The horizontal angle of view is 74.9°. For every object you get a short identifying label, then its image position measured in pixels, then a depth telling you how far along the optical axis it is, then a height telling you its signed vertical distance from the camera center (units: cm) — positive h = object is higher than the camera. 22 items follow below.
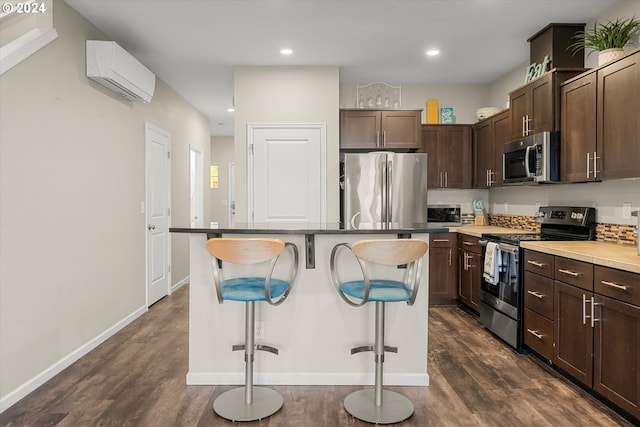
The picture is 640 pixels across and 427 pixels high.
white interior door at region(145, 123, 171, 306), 466 -1
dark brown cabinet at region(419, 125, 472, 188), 507 +67
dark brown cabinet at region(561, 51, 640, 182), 259 +59
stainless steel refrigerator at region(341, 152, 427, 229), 448 +24
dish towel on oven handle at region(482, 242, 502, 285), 353 -46
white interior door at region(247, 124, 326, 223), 460 +41
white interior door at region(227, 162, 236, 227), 909 +40
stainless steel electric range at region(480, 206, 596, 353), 329 -46
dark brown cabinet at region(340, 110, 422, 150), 480 +92
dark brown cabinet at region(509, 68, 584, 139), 332 +91
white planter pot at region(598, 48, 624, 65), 284 +107
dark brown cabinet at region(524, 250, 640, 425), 217 -69
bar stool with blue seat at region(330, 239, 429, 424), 212 -46
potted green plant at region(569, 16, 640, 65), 288 +123
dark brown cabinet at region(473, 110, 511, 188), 431 +69
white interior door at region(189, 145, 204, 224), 686 +37
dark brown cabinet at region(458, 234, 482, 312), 418 -64
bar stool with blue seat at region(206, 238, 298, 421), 214 -46
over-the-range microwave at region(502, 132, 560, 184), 333 +43
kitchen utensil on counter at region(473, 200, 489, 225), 519 -6
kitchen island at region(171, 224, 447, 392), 270 -81
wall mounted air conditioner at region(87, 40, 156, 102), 335 +118
